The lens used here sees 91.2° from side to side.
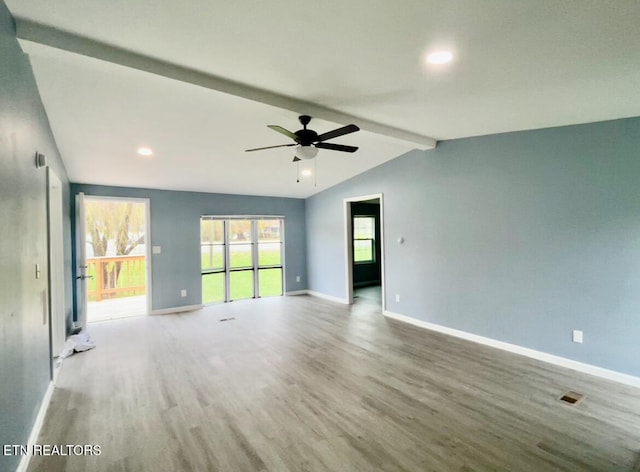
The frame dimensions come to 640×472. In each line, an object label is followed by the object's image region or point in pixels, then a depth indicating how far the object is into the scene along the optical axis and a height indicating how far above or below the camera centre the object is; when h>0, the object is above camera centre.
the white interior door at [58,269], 3.72 -0.31
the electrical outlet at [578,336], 3.35 -1.12
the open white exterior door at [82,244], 4.66 -0.01
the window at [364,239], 8.45 -0.06
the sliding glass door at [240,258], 6.70 -0.41
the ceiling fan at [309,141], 3.12 +0.99
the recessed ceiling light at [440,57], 2.12 +1.23
